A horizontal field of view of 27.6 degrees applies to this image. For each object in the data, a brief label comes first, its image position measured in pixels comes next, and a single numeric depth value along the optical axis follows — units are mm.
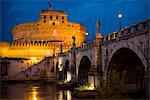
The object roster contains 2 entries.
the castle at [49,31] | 93188
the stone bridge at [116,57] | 22598
